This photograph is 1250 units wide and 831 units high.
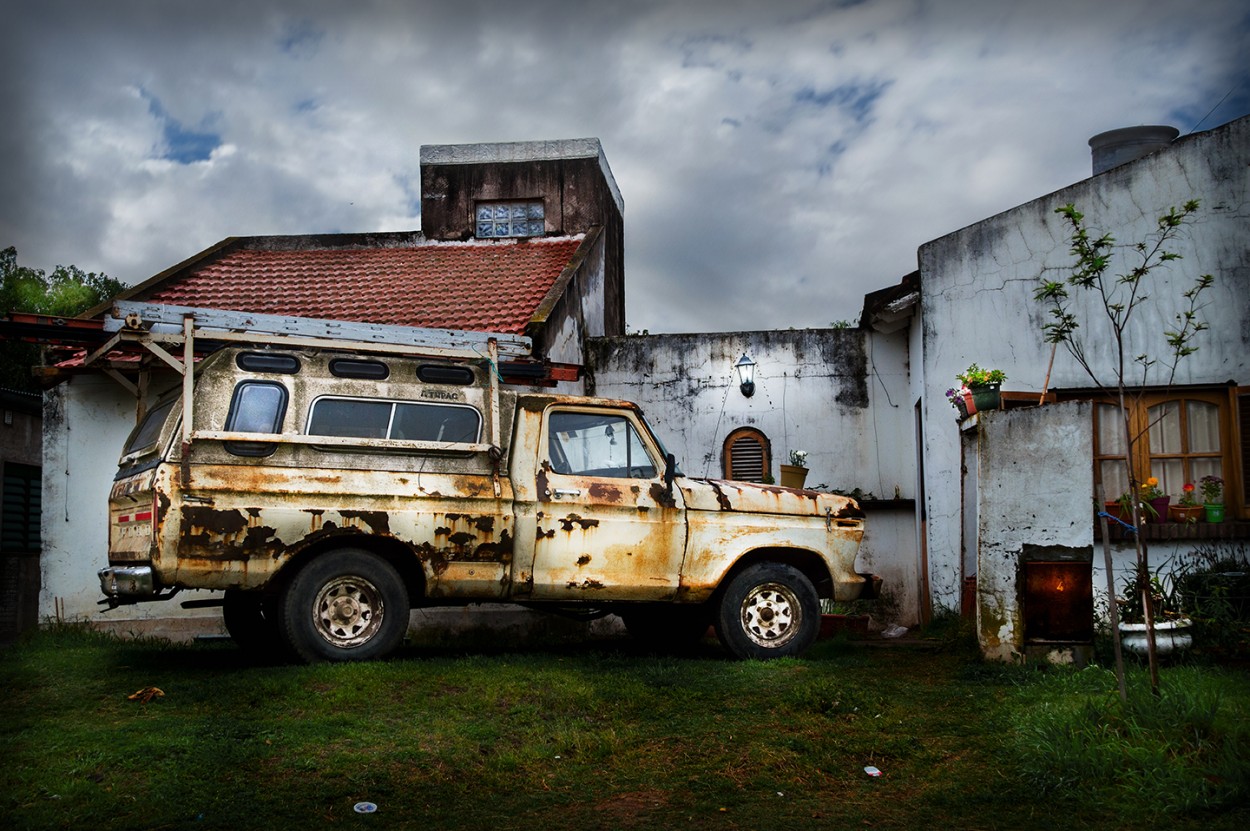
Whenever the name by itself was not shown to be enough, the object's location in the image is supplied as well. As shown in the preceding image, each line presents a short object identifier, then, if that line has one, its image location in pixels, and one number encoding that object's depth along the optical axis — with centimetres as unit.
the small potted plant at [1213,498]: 973
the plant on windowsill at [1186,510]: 984
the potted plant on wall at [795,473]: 1306
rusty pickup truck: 728
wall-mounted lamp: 1403
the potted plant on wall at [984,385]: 943
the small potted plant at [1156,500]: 978
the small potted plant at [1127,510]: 970
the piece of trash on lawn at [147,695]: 648
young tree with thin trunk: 1030
